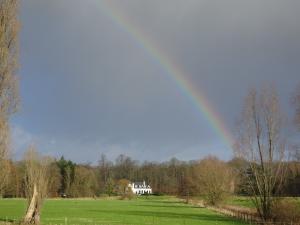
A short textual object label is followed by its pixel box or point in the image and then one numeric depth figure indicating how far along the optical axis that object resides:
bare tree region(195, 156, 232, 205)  85.59
